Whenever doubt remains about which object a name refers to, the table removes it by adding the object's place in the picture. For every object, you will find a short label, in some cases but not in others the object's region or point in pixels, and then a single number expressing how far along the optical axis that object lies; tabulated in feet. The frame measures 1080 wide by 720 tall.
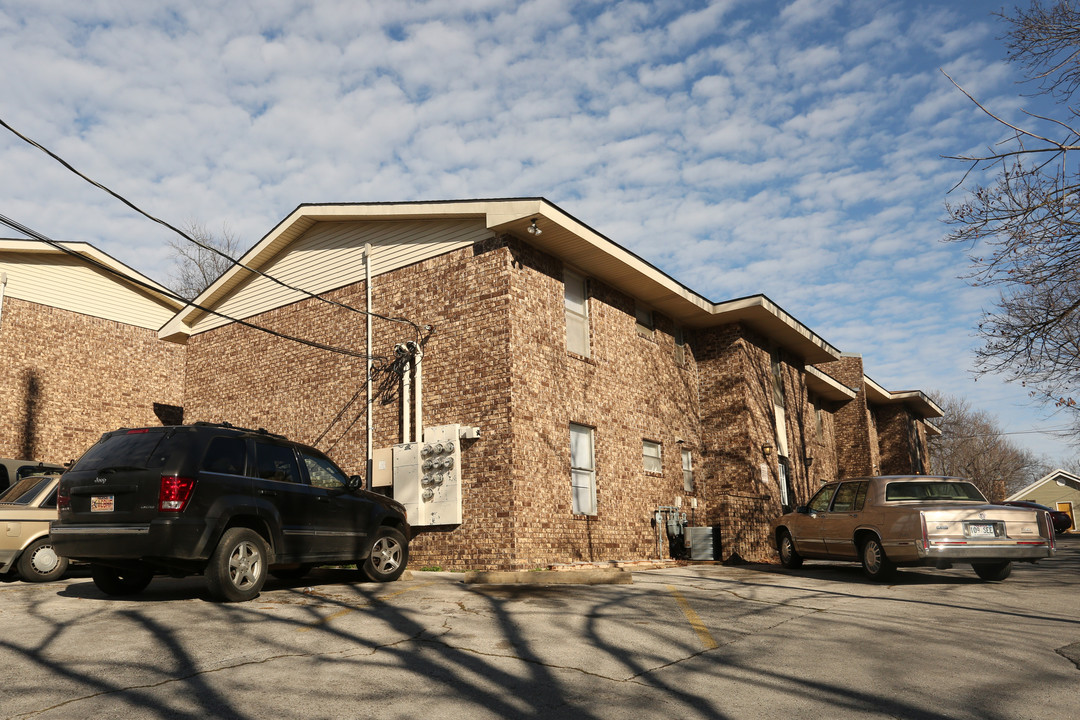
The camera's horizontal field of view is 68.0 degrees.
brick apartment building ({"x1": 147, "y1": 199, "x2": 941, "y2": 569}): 45.78
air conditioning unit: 58.18
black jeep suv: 25.22
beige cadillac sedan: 36.01
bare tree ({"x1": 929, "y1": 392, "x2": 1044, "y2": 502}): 218.59
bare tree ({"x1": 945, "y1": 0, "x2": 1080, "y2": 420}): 29.01
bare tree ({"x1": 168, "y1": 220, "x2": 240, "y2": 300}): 118.73
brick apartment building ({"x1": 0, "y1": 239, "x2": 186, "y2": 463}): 62.69
